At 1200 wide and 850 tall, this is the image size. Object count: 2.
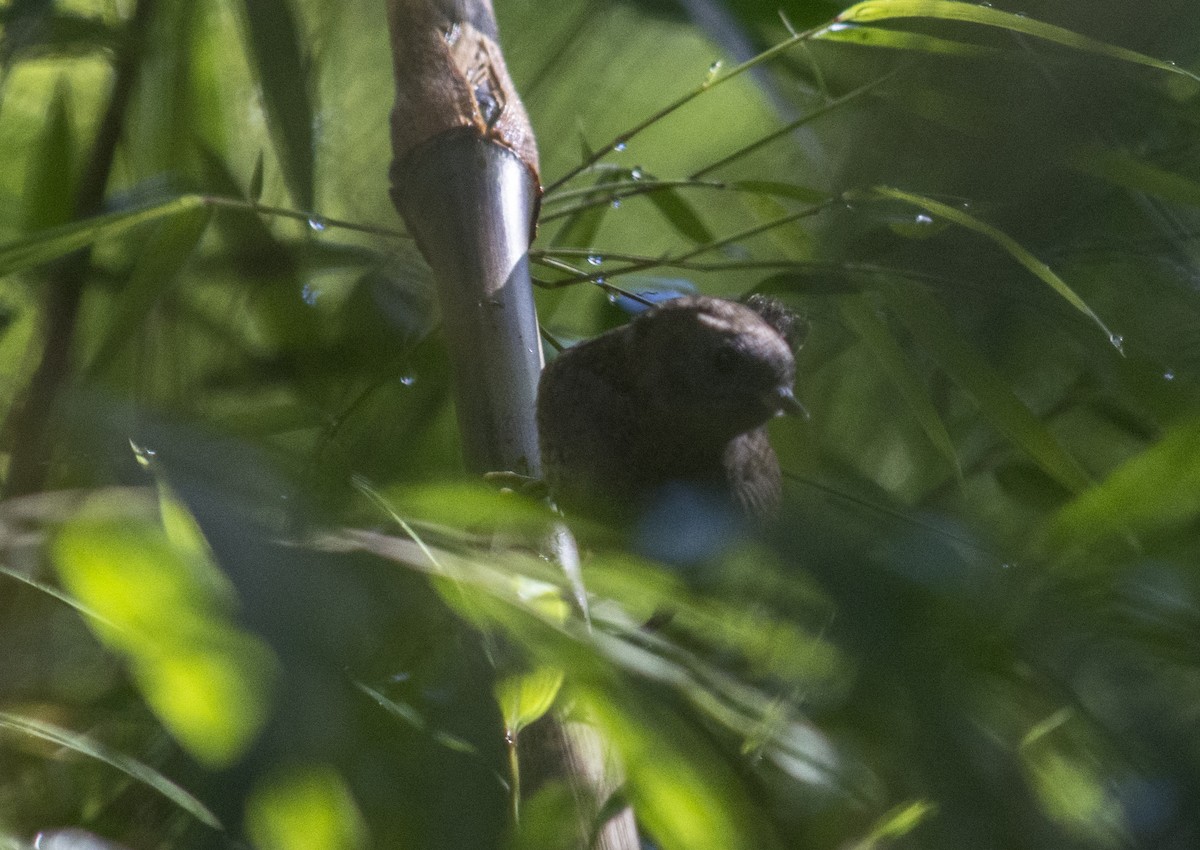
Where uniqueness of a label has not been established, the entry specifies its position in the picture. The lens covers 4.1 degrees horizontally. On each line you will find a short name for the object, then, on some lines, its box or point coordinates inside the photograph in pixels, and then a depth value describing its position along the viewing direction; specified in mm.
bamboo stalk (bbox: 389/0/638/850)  3011
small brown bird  2992
